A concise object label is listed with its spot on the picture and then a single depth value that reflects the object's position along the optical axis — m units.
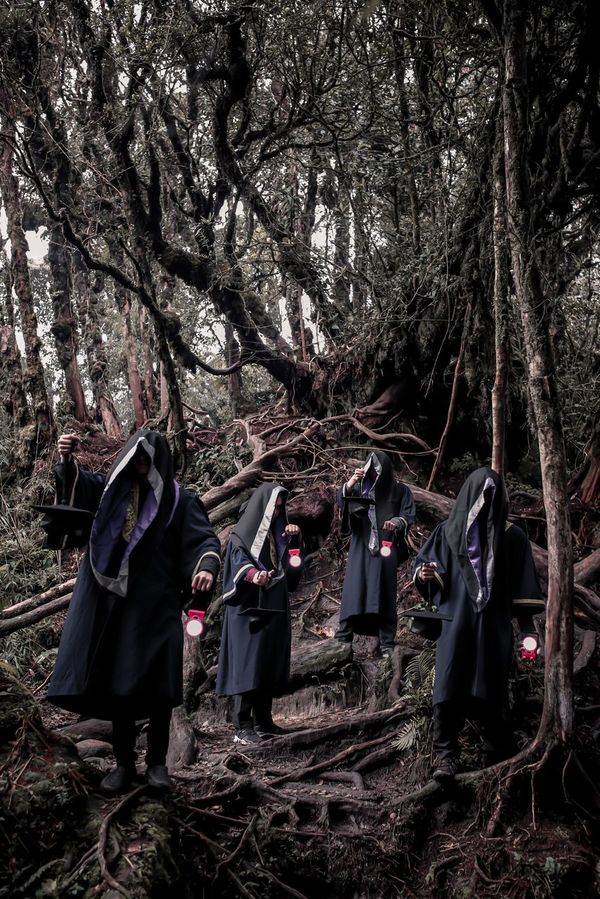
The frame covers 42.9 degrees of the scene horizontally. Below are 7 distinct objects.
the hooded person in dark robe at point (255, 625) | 6.51
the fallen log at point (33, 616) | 6.42
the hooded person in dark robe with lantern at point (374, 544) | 7.96
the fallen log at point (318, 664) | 7.68
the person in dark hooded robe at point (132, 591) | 4.01
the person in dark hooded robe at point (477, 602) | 5.15
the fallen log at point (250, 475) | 9.46
